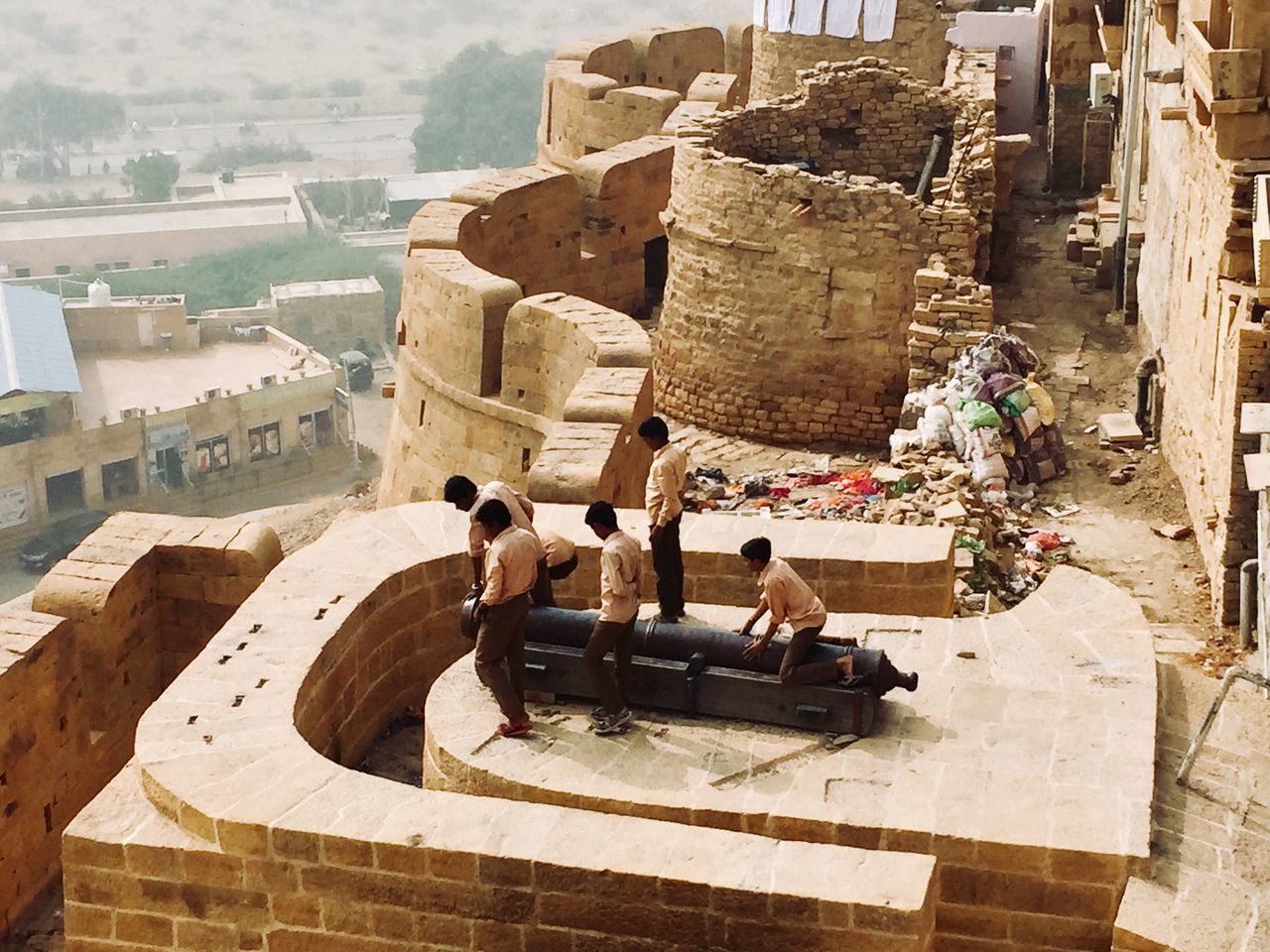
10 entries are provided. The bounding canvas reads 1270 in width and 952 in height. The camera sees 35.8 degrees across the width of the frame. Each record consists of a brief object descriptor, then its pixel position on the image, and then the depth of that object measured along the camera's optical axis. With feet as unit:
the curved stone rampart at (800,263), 58.49
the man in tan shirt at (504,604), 27.61
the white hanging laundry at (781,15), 87.71
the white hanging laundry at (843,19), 86.02
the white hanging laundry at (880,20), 87.40
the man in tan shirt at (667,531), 30.45
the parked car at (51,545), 148.36
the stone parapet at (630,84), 82.23
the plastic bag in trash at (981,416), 50.55
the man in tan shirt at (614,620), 27.76
